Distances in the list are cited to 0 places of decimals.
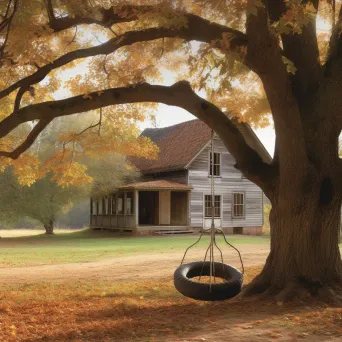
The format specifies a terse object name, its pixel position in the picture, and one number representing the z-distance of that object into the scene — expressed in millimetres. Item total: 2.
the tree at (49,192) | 31312
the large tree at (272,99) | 9367
